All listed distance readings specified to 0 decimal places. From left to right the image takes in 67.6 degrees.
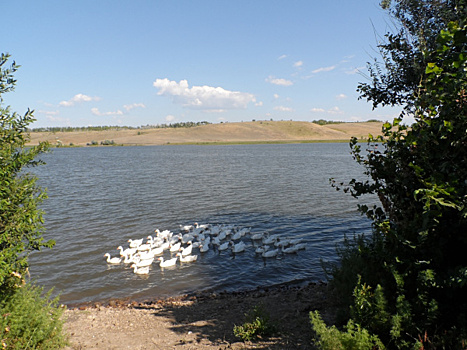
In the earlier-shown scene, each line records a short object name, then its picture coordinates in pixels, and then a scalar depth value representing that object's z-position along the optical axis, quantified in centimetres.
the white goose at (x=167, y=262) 1337
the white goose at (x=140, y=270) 1278
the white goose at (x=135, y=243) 1510
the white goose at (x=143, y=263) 1326
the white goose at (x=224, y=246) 1479
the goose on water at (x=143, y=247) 1448
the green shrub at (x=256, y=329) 619
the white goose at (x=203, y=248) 1472
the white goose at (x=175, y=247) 1470
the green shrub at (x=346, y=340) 448
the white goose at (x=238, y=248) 1442
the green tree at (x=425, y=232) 417
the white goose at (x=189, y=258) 1372
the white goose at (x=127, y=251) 1405
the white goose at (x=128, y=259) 1348
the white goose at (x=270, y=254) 1372
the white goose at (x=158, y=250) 1420
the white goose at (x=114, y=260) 1365
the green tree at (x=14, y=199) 534
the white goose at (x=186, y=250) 1423
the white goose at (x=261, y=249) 1396
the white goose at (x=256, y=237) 1567
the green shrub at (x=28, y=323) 539
